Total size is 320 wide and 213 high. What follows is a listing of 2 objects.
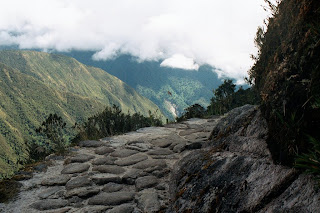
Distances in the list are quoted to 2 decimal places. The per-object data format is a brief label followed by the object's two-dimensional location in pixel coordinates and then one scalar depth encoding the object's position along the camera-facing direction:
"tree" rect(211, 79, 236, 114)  11.62
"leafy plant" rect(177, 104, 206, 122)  10.61
